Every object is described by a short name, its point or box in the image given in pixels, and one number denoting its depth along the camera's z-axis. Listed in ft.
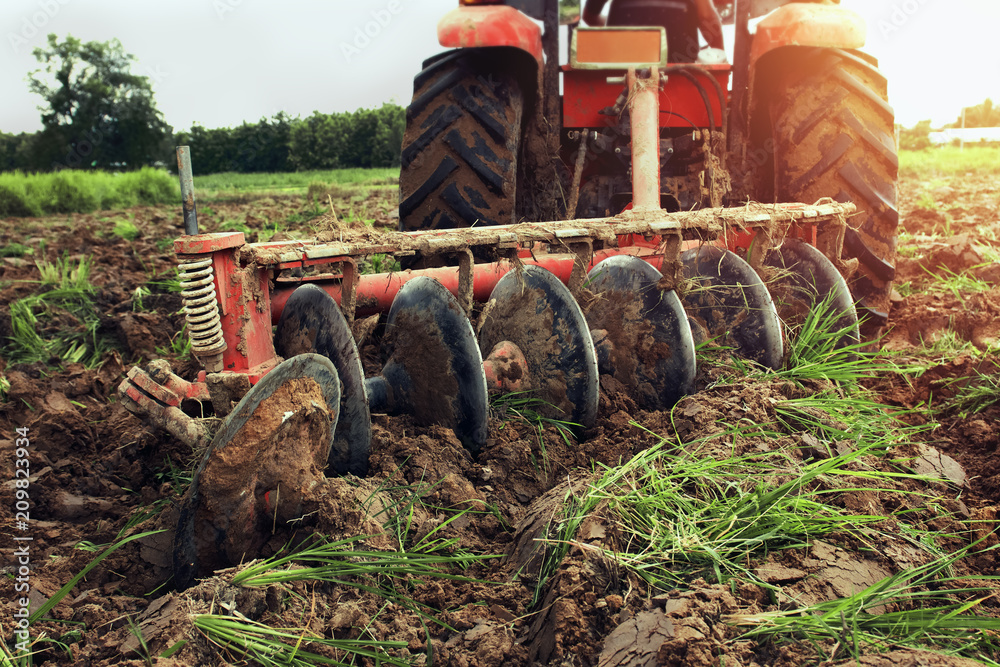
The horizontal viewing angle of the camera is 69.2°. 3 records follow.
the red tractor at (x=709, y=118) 9.86
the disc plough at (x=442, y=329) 5.49
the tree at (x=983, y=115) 138.92
